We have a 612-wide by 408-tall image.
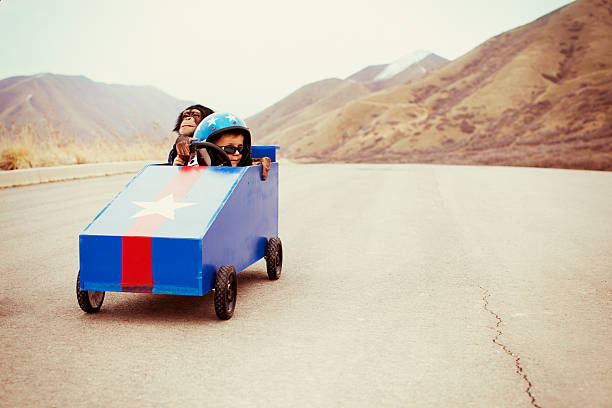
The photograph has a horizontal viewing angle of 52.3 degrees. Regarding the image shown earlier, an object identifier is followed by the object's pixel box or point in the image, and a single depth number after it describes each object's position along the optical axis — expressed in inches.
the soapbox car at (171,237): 173.5
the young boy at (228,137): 222.4
